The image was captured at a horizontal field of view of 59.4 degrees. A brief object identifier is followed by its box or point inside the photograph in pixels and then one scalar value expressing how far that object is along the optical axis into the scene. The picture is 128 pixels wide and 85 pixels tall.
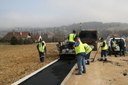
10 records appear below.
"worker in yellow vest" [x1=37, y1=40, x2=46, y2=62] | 8.07
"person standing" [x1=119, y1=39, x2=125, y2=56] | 10.58
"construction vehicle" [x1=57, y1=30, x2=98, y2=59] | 8.80
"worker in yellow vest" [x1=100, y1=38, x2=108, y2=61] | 8.66
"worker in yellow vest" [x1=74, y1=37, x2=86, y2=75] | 5.80
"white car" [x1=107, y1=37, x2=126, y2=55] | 10.55
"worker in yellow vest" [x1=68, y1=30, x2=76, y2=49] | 8.34
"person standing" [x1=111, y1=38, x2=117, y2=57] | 10.50
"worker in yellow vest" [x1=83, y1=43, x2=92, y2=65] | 6.53
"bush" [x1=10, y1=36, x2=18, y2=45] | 28.87
